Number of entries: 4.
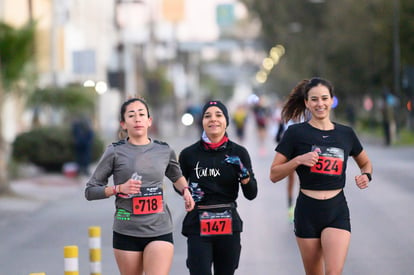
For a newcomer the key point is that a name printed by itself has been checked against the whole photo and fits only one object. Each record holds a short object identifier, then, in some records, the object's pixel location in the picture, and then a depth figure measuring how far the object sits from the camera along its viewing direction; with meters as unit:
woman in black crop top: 14.70
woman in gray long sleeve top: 14.05
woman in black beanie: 14.67
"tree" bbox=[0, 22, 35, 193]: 43.75
